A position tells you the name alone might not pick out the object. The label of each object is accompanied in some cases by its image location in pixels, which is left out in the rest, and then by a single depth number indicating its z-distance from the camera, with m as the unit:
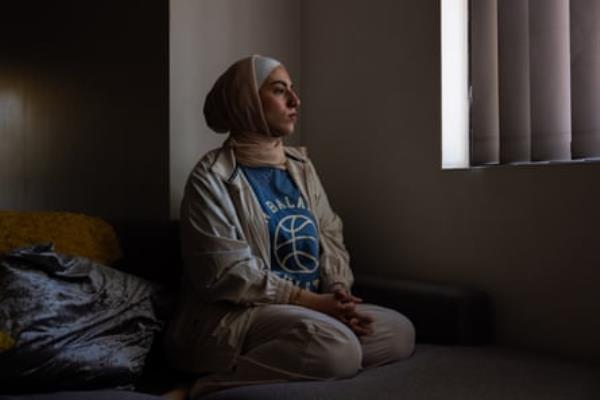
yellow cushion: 1.49
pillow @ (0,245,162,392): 1.15
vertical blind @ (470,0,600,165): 1.56
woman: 1.30
